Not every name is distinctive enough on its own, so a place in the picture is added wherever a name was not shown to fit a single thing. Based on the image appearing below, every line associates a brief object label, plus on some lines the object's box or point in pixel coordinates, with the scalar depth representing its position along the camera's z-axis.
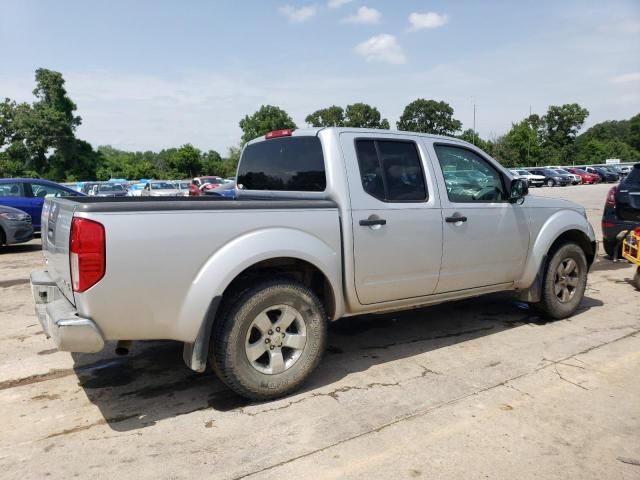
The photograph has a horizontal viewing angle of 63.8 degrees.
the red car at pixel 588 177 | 46.50
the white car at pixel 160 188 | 30.16
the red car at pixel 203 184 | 29.67
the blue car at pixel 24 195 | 12.70
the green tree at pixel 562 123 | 88.69
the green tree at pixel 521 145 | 74.81
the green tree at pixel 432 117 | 92.94
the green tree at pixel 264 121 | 82.25
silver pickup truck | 3.02
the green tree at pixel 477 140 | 63.47
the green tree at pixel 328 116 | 86.06
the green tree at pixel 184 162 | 77.38
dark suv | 7.80
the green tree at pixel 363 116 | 92.09
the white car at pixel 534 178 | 42.90
